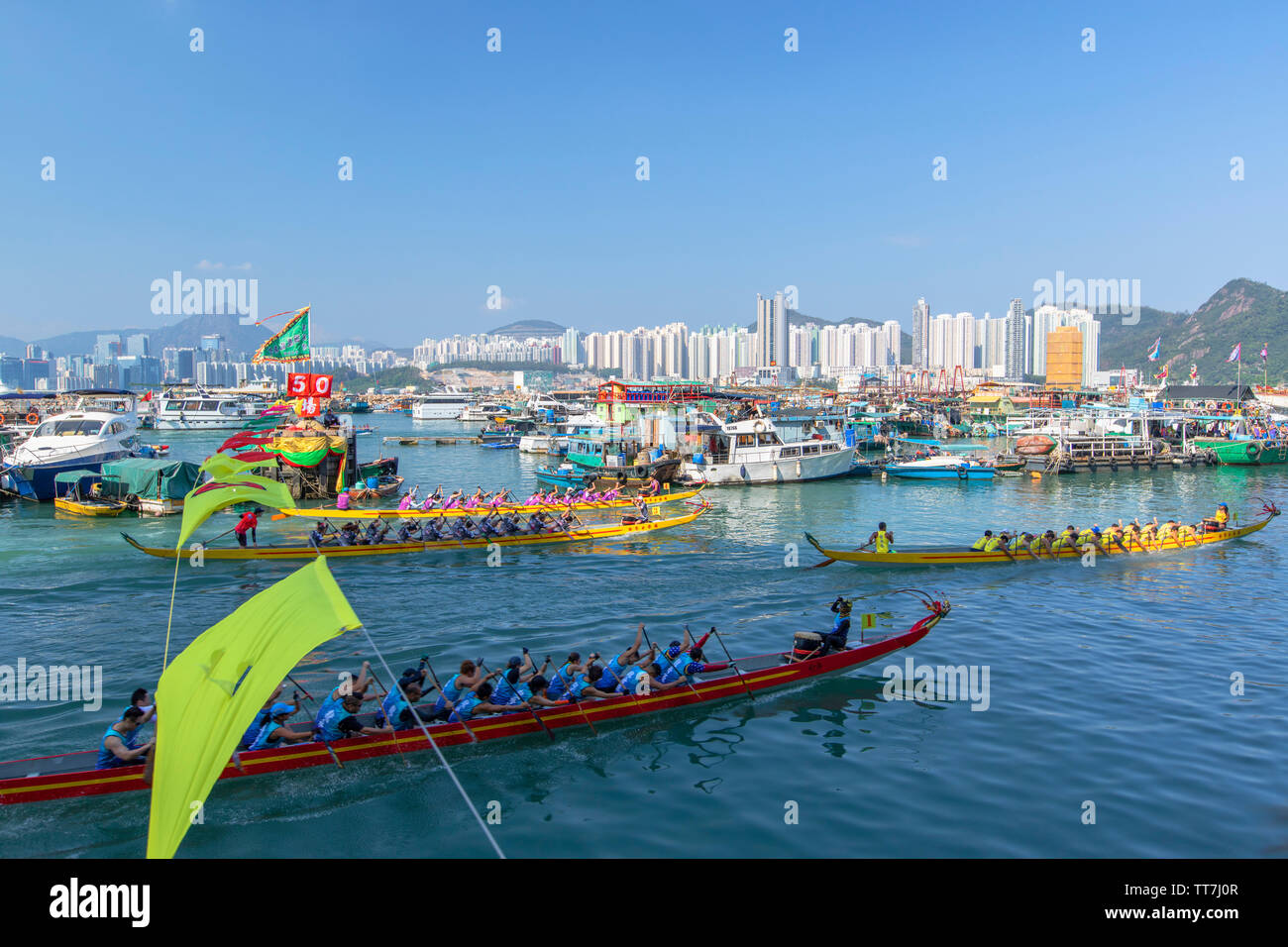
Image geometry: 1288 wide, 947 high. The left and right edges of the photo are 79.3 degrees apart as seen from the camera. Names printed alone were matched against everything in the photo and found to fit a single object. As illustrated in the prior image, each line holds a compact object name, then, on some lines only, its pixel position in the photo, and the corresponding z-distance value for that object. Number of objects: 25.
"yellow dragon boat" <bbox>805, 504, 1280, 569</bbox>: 26.84
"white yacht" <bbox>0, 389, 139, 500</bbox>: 39.97
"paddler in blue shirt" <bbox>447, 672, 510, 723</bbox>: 13.24
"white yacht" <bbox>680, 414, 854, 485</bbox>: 51.16
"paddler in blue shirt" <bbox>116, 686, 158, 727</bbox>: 11.66
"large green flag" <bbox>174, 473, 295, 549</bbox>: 16.17
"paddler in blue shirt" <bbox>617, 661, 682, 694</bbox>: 14.58
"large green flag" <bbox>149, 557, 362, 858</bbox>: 6.08
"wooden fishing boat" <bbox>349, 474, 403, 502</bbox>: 40.78
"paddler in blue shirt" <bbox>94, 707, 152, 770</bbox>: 11.46
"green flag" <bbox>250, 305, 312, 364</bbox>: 46.88
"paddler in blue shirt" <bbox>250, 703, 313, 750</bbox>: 12.30
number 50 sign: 44.81
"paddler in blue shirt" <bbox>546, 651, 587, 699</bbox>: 14.51
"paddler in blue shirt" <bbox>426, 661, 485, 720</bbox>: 13.83
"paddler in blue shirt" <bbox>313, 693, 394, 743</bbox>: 12.62
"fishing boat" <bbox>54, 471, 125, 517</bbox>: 35.91
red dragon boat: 11.23
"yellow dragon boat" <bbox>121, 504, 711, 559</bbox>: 26.89
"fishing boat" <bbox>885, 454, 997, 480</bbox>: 55.56
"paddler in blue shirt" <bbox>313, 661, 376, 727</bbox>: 12.85
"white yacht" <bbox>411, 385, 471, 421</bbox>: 132.00
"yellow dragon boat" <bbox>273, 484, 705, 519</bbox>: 33.34
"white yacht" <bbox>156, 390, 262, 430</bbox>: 107.56
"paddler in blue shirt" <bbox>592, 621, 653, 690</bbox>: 14.65
